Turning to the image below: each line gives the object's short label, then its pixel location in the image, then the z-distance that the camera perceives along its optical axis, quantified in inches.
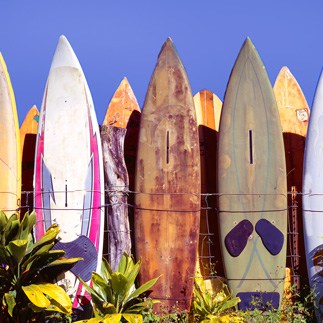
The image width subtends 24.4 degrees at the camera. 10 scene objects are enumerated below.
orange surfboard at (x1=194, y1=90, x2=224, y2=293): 323.9
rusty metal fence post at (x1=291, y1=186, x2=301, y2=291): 323.9
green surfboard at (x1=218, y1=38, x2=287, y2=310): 312.3
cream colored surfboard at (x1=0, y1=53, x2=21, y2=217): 314.7
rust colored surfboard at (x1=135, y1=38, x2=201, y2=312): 310.7
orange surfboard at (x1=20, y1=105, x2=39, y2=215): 335.3
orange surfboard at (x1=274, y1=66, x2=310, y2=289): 329.4
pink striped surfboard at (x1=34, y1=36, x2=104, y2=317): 305.1
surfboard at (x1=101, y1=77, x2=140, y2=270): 314.2
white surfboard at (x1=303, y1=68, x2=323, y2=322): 312.8
